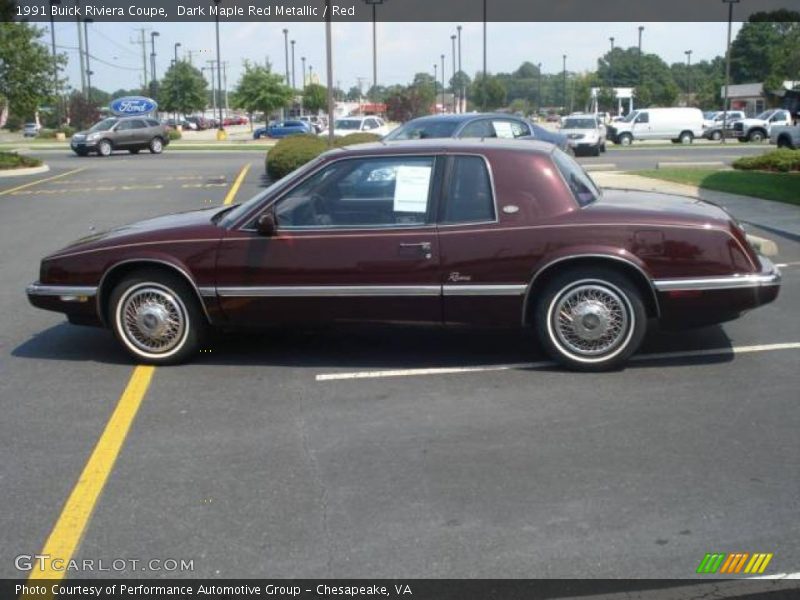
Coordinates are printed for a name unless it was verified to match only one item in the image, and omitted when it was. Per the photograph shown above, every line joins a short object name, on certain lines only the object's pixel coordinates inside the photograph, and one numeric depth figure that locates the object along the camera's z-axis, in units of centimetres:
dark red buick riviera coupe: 639
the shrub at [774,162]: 2016
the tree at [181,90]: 7888
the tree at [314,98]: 9644
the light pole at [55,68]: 3005
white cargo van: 4638
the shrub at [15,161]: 2839
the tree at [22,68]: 2788
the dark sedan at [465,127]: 1669
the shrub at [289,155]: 2011
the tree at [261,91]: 6531
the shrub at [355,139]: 2182
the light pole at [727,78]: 4425
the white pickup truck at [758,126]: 4619
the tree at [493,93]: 9460
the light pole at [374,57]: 5072
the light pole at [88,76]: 6197
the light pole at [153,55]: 7206
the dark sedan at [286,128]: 5326
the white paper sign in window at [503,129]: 1727
